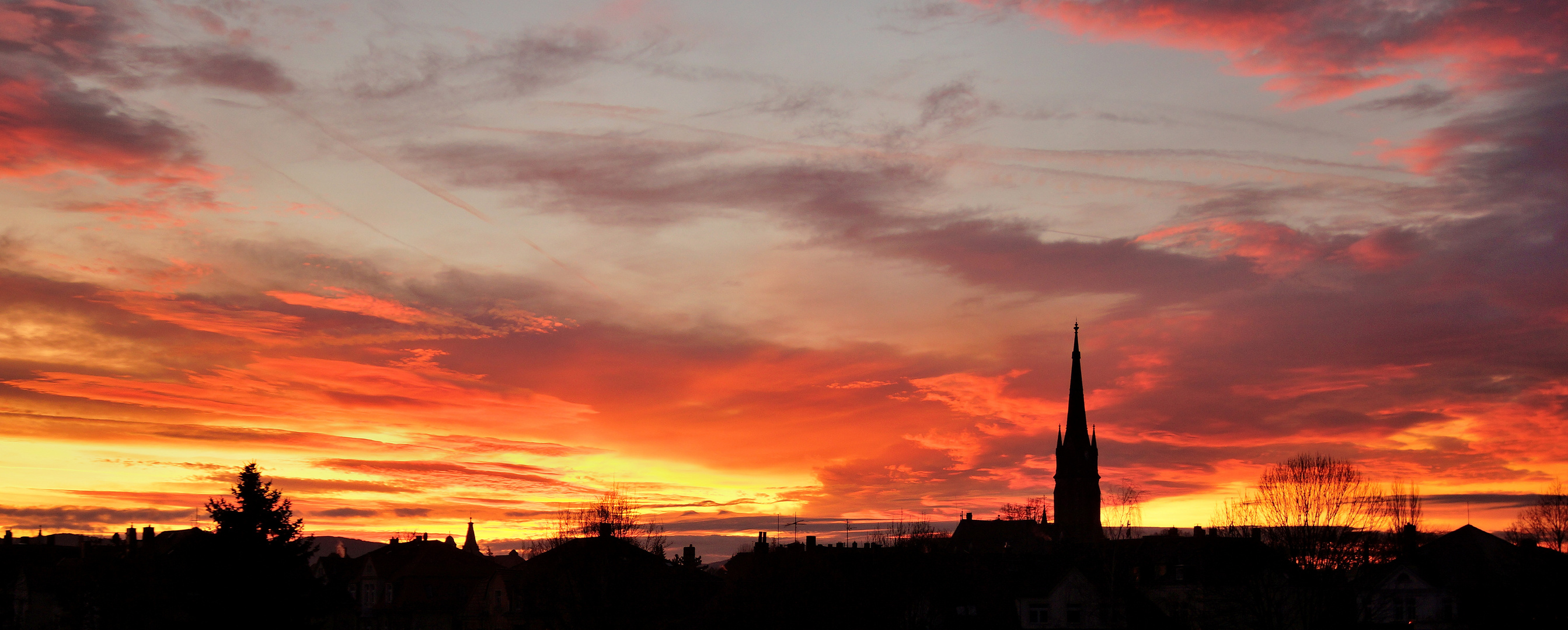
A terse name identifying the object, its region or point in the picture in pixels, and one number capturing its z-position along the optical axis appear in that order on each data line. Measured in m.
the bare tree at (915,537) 81.81
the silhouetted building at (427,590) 82.19
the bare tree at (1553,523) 87.12
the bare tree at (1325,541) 65.31
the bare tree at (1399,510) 80.06
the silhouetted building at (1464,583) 71.75
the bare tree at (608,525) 73.62
